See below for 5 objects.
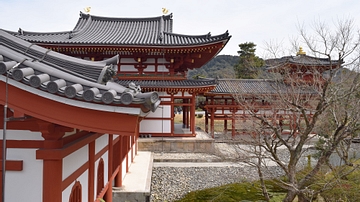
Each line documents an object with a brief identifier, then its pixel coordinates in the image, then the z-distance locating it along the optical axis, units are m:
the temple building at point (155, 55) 12.98
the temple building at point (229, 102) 16.28
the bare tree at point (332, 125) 6.30
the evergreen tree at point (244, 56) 35.19
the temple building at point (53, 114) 2.27
